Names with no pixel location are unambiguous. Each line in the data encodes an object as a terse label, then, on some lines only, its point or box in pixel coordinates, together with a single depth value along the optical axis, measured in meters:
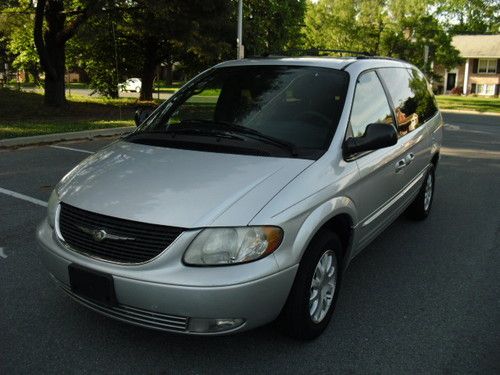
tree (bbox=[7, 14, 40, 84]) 18.95
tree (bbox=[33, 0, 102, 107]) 17.33
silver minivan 2.65
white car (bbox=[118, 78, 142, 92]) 39.79
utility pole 17.37
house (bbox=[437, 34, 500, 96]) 52.88
